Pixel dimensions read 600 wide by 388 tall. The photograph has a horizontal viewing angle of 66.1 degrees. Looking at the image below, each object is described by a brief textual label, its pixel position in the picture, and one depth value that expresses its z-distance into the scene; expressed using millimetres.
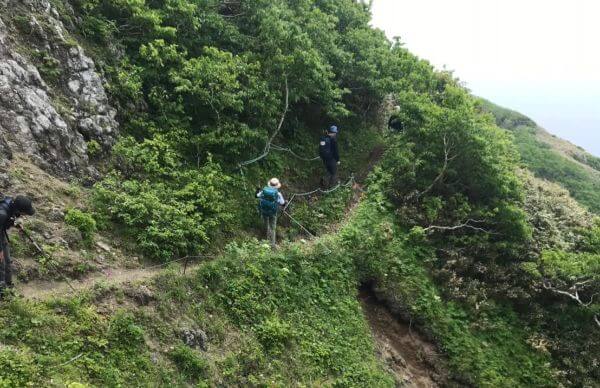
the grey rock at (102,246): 10422
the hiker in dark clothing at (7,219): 7984
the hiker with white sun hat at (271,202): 13258
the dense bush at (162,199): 11258
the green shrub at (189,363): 8914
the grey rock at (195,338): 9488
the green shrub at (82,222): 10258
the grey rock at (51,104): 10859
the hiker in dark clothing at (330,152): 17891
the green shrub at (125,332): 8336
